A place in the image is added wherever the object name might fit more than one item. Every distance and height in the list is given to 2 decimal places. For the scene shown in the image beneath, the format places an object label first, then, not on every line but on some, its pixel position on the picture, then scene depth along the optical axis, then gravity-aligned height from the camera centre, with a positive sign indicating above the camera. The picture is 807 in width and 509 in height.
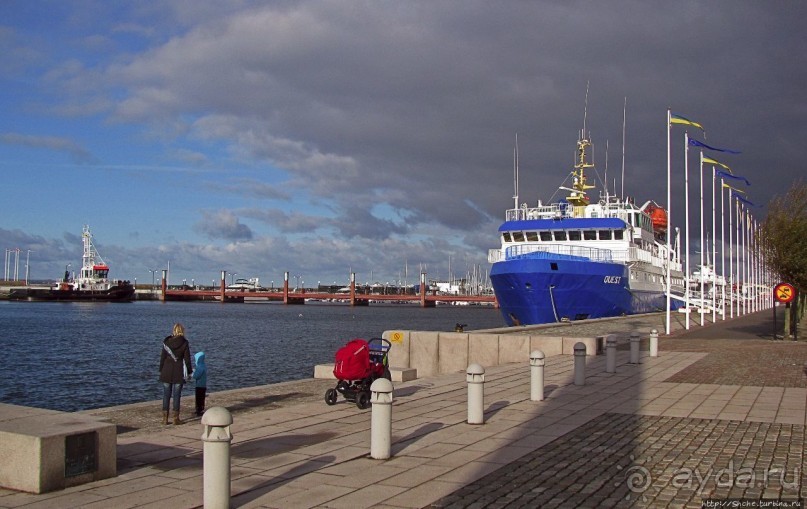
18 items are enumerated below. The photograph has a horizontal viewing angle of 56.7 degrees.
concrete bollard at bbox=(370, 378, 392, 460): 9.02 -1.53
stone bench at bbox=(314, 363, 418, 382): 16.95 -1.88
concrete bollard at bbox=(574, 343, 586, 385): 15.05 -1.44
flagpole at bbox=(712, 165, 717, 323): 44.94 +2.28
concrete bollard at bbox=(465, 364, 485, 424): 11.38 -1.51
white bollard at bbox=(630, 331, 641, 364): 20.45 -1.44
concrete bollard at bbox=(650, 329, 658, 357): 22.11 -1.42
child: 12.84 -1.55
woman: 12.06 -1.17
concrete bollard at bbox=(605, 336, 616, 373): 18.17 -1.43
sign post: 27.20 +0.17
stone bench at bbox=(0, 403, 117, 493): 7.39 -1.64
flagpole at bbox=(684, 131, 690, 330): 36.97 +6.62
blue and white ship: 43.19 +2.10
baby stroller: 12.96 -1.38
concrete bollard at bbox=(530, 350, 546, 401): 13.48 -1.53
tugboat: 157.25 +0.84
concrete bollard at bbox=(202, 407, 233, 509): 6.84 -1.53
